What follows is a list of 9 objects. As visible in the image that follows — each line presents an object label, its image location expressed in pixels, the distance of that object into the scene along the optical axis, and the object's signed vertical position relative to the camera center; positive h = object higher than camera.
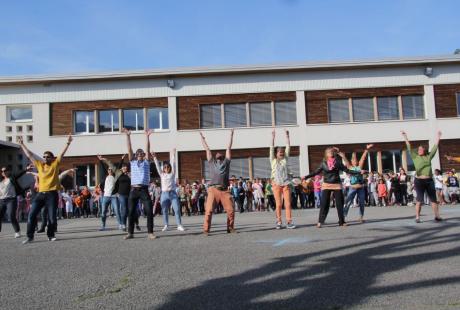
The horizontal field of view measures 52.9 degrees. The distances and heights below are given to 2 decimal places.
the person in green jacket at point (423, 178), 11.12 -0.12
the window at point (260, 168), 28.25 +0.72
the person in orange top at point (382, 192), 22.64 -0.84
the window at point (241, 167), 28.30 +0.81
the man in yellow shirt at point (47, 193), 10.08 -0.11
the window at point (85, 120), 28.56 +4.11
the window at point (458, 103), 28.34 +4.23
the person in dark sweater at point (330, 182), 10.91 -0.12
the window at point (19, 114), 28.47 +4.67
